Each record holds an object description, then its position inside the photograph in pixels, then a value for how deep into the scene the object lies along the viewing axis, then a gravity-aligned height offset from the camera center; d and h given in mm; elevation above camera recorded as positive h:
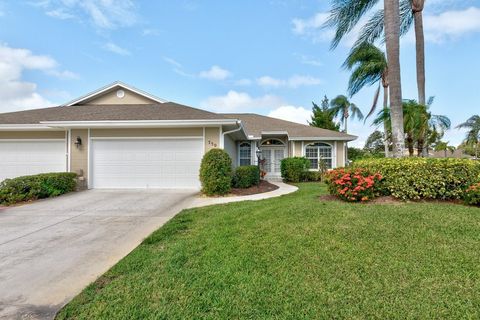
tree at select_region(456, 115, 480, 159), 26038 +3364
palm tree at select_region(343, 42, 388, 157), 17456 +6450
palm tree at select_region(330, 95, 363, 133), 30423 +6543
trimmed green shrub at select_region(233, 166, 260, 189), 10898 -616
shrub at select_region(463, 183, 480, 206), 5762 -843
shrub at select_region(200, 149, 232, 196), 9078 -353
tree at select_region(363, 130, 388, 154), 39281 +3157
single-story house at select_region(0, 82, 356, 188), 10062 +863
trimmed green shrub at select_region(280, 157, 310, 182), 15055 -354
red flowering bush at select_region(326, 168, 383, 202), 6562 -638
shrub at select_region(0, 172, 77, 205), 8039 -721
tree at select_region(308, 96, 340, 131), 29156 +5214
